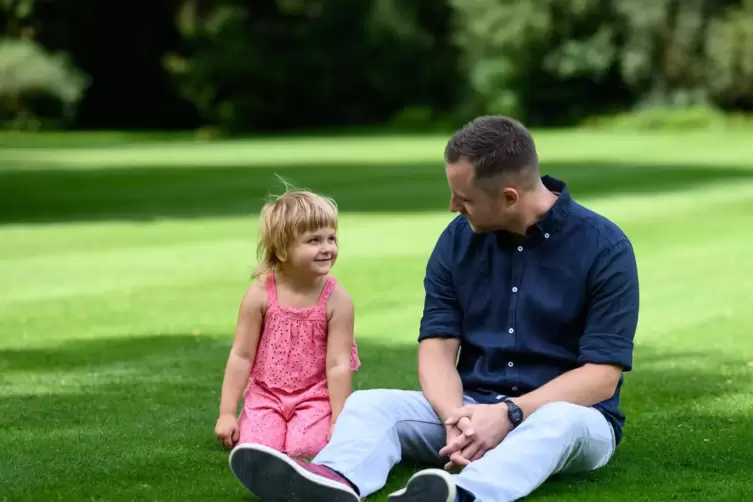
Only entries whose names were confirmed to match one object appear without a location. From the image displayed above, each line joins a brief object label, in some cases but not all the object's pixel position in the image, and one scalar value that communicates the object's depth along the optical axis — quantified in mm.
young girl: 5539
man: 4574
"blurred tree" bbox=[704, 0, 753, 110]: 60031
